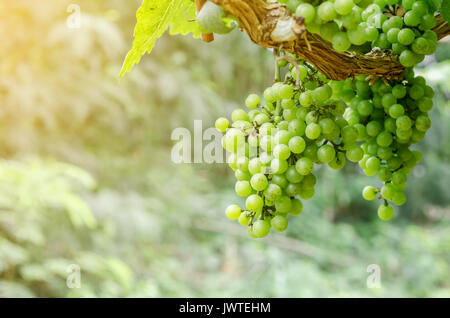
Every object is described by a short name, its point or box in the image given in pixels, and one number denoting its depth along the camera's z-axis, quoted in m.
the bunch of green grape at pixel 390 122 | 0.87
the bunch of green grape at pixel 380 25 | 0.75
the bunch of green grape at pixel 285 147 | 0.82
